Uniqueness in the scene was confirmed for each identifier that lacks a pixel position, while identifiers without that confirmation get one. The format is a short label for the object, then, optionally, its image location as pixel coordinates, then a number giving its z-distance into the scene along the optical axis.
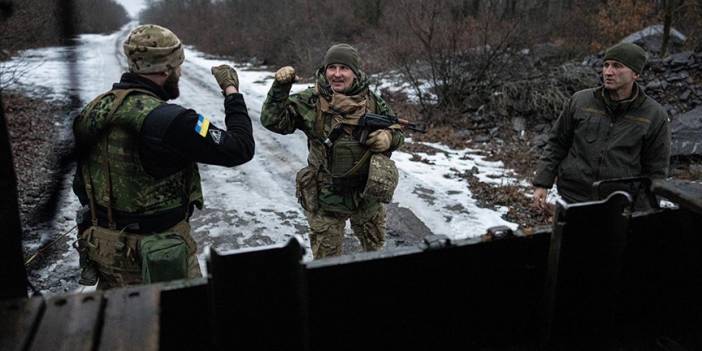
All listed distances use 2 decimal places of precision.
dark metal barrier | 1.33
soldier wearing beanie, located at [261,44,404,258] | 3.25
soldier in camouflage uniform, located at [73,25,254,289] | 2.24
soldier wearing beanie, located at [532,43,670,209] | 3.19
